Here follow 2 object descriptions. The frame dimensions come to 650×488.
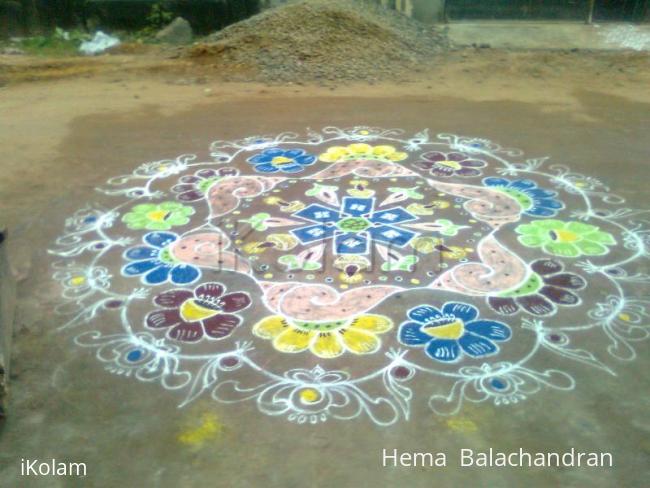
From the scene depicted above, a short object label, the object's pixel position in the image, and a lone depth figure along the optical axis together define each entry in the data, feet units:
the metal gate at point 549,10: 31.12
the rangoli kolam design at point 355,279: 10.02
